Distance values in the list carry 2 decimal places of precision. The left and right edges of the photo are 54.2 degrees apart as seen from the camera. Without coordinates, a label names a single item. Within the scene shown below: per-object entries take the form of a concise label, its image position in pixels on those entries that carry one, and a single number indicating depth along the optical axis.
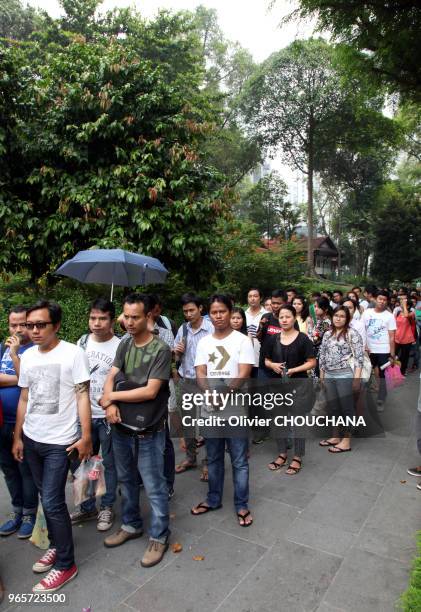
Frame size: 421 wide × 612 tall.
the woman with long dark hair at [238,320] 4.71
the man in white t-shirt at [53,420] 2.62
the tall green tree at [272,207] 27.88
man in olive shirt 2.77
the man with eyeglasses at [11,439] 3.07
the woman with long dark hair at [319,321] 6.06
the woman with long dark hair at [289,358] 4.18
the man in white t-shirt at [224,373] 3.27
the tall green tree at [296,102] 21.20
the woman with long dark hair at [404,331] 7.99
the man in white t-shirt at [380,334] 6.08
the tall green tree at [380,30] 5.99
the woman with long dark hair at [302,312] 5.93
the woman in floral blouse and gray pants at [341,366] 4.67
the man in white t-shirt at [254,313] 5.48
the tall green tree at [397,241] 25.48
